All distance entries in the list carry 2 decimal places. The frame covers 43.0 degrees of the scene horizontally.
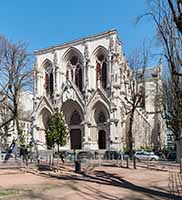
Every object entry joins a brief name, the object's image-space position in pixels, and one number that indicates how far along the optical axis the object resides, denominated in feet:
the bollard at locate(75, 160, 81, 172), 53.66
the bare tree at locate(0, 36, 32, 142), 79.42
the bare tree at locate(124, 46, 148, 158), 82.54
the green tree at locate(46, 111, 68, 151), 76.78
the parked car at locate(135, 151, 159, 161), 101.39
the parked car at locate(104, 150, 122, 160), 95.77
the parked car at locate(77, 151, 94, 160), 89.44
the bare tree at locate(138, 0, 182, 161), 30.25
